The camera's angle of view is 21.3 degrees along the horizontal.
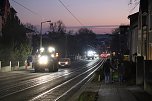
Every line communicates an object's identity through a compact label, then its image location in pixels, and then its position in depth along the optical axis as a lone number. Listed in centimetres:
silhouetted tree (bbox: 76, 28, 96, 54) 16950
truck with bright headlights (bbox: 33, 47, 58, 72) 4872
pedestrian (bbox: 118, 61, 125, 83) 2760
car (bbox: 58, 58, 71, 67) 6688
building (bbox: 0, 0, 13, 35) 7791
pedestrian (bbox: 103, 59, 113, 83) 2817
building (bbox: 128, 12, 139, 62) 5081
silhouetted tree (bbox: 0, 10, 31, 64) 5500
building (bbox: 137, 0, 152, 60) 3256
